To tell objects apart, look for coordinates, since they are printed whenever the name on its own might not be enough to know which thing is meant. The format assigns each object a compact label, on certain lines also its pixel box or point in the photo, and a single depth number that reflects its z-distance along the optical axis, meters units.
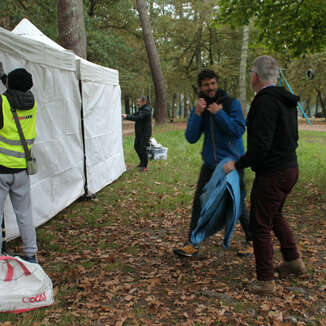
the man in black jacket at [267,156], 2.96
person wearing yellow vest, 3.26
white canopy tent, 4.72
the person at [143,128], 9.22
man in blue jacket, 3.61
